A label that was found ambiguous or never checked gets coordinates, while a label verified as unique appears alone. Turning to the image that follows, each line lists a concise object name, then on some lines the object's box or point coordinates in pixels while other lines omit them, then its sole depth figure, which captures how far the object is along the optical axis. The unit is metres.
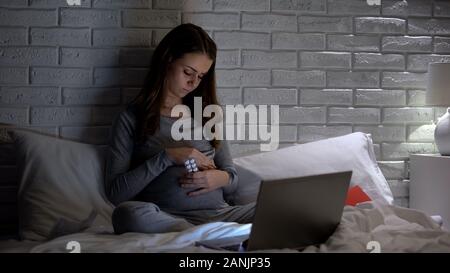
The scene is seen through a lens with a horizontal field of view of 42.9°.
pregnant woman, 1.93
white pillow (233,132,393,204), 2.33
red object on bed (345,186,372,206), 2.18
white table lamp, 2.47
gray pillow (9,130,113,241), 1.97
